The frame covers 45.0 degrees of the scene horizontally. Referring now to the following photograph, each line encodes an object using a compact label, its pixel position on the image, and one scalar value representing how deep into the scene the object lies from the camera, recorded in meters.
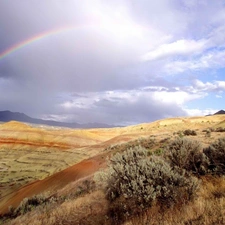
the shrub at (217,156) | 8.57
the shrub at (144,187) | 6.95
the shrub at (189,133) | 27.26
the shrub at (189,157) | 9.04
